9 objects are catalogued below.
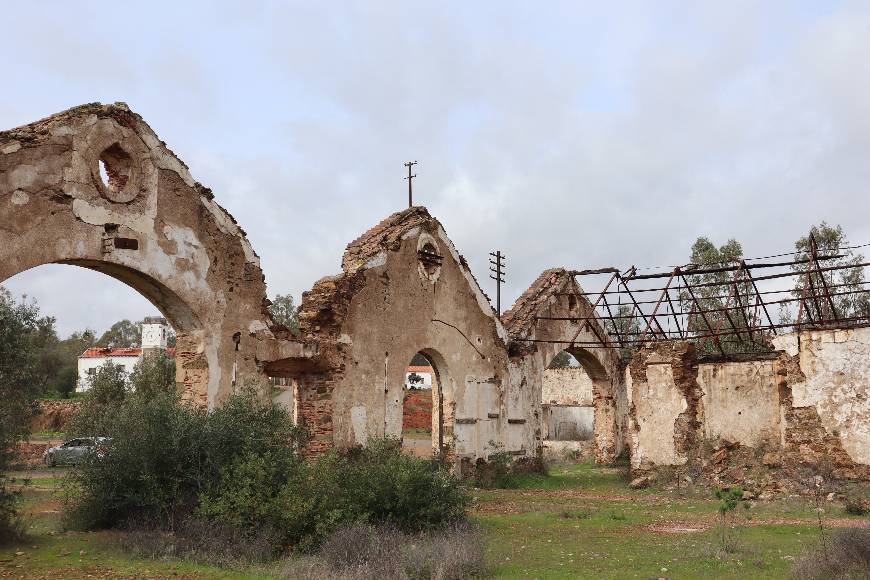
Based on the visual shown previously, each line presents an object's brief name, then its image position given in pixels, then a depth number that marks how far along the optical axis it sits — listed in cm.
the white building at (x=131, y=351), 6201
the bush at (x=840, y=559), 764
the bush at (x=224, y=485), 969
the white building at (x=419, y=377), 5745
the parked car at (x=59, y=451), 2270
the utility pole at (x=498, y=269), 2919
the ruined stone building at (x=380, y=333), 1129
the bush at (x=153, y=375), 3000
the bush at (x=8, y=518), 943
